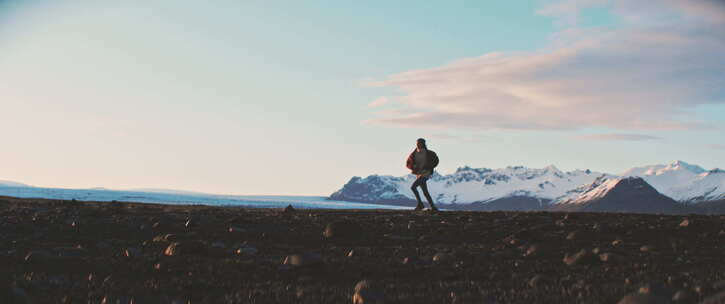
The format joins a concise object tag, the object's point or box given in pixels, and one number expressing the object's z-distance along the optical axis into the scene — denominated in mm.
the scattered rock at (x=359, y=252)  10297
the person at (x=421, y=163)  26336
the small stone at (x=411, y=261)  9023
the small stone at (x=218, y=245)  10600
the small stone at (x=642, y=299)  5309
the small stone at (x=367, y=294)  6109
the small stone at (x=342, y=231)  13336
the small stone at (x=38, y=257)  8789
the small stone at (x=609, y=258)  9134
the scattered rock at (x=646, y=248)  10852
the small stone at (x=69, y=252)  9289
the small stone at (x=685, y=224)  15672
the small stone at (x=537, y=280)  7234
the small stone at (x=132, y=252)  9549
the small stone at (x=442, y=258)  9484
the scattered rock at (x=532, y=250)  10224
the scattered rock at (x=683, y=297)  5758
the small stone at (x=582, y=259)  8953
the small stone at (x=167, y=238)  12031
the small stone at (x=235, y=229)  14188
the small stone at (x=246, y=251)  10199
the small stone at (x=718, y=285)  6481
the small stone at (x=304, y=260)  8438
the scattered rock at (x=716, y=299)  5395
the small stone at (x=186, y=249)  9930
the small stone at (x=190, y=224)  15742
